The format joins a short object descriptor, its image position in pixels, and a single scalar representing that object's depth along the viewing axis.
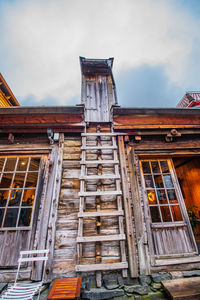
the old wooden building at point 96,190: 2.60
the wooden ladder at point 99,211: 2.40
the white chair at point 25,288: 1.83
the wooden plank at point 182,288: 1.99
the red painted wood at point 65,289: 1.70
